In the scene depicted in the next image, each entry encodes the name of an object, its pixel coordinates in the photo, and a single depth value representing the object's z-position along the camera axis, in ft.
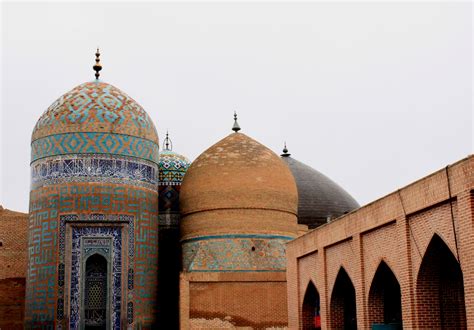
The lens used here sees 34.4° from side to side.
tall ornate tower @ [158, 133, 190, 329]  75.25
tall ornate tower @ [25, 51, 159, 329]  68.85
